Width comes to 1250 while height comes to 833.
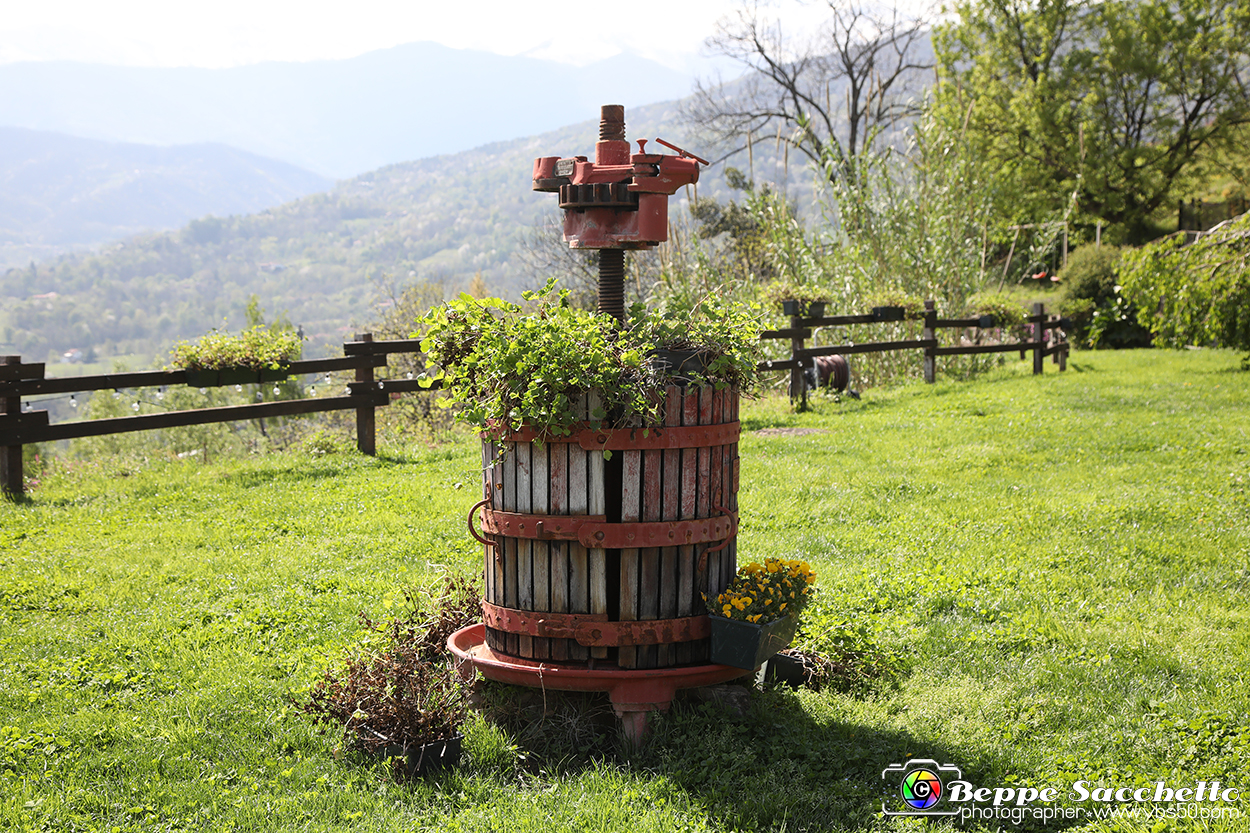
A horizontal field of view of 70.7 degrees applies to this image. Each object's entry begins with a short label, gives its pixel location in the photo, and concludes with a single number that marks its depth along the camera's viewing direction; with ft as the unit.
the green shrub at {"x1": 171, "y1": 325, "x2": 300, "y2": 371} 27.89
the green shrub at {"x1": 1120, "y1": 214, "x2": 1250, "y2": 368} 38.29
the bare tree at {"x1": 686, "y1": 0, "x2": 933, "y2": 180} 97.96
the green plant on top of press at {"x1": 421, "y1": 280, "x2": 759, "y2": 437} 11.12
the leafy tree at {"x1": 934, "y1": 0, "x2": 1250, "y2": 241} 86.94
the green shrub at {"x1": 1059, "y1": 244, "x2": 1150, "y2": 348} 65.00
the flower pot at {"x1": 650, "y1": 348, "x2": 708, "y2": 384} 11.66
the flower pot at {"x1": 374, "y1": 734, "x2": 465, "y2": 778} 10.98
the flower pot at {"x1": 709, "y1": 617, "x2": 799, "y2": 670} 11.33
